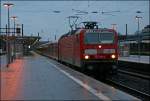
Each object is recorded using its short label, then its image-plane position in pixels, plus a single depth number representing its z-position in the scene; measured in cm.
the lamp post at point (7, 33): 4432
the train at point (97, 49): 3169
